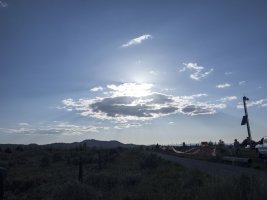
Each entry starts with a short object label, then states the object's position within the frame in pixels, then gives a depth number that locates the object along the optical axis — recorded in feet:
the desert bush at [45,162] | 55.39
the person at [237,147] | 57.47
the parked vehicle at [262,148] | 50.88
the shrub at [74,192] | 20.83
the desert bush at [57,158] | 66.51
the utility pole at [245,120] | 57.56
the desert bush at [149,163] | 44.46
